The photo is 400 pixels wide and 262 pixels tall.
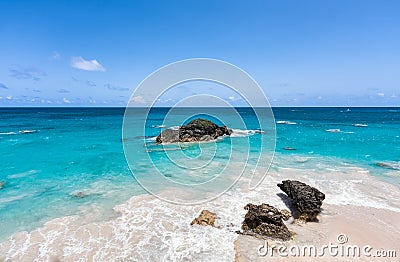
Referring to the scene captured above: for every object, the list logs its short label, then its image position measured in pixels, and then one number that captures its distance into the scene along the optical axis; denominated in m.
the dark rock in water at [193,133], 35.72
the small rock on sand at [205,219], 11.75
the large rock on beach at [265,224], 10.51
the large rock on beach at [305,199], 12.20
